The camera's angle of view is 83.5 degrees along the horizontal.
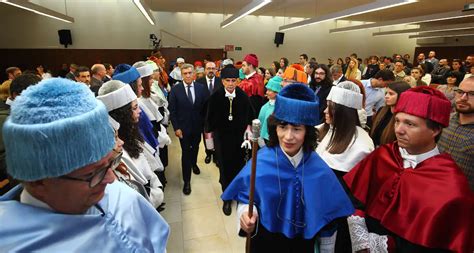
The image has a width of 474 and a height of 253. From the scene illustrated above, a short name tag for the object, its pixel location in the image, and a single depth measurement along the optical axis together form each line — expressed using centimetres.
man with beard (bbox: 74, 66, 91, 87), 470
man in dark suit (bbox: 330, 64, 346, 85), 527
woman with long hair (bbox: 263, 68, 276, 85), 722
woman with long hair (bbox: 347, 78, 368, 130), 275
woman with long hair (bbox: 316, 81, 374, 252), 207
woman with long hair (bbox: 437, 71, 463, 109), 464
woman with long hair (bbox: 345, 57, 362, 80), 731
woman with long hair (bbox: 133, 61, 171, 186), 323
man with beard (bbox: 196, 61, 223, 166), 497
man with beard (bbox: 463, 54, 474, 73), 756
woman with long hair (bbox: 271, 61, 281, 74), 869
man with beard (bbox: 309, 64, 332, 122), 443
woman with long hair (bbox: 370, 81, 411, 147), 274
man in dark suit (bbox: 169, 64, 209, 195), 405
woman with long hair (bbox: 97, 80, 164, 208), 191
